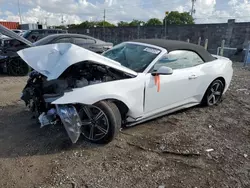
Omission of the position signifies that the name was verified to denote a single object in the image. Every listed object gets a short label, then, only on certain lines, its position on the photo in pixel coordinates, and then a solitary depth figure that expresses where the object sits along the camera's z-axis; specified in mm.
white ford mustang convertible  2889
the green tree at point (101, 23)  59534
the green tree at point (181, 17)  47938
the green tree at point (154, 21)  49044
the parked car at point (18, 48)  7227
